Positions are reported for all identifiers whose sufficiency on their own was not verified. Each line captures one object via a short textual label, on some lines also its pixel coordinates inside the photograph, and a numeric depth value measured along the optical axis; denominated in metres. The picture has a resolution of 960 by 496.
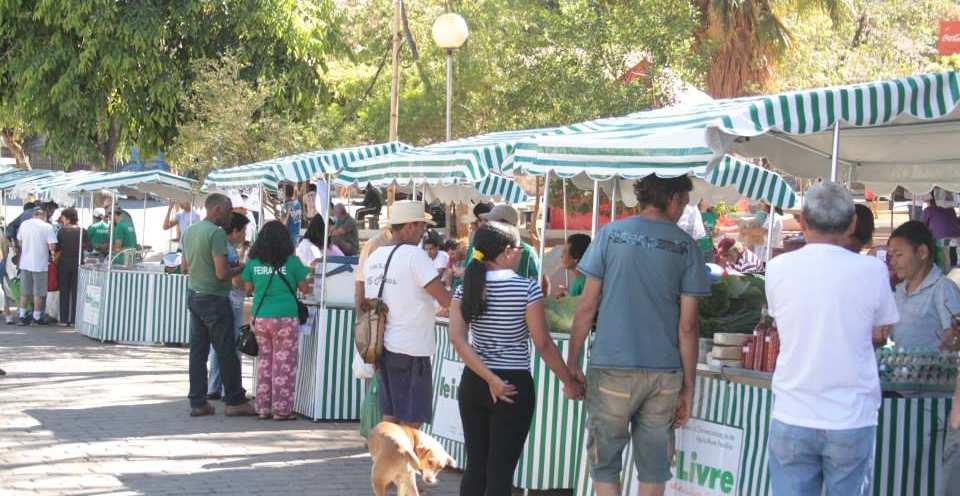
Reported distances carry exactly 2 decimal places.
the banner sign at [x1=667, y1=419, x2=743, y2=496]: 6.35
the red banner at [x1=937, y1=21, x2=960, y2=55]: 30.06
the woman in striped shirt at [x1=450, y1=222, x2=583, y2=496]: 6.39
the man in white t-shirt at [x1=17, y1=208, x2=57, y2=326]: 19.44
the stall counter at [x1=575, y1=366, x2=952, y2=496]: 5.89
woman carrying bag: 10.59
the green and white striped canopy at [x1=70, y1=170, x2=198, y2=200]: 17.98
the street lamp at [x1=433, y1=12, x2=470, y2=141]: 16.59
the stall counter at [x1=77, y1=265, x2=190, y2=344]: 17.41
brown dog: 7.21
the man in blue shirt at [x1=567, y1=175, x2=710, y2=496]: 5.89
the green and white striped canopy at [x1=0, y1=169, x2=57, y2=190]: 28.50
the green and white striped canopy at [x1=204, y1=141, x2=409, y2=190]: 11.91
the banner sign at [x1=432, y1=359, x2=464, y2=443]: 8.91
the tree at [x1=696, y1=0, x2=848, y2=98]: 24.08
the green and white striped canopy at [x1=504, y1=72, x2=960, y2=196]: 5.69
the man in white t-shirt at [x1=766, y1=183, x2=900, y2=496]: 4.94
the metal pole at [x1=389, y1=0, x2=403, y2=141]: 20.45
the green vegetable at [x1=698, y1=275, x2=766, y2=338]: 6.79
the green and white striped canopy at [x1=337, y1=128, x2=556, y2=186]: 9.72
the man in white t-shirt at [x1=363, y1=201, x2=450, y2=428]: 7.71
